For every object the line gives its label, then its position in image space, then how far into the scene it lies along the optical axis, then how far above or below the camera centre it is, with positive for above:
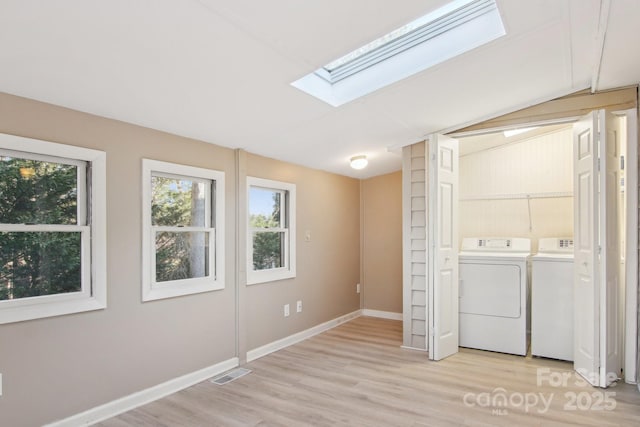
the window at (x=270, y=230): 3.92 -0.18
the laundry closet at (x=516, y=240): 3.71 -0.31
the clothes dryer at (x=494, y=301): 3.84 -0.90
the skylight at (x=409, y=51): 2.32 +1.09
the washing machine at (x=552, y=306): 3.63 -0.89
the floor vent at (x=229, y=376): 3.16 -1.38
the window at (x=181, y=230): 2.87 -0.13
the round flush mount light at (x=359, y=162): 4.35 +0.59
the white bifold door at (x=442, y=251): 3.72 -0.37
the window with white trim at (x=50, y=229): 2.18 -0.09
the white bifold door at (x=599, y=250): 2.98 -0.30
